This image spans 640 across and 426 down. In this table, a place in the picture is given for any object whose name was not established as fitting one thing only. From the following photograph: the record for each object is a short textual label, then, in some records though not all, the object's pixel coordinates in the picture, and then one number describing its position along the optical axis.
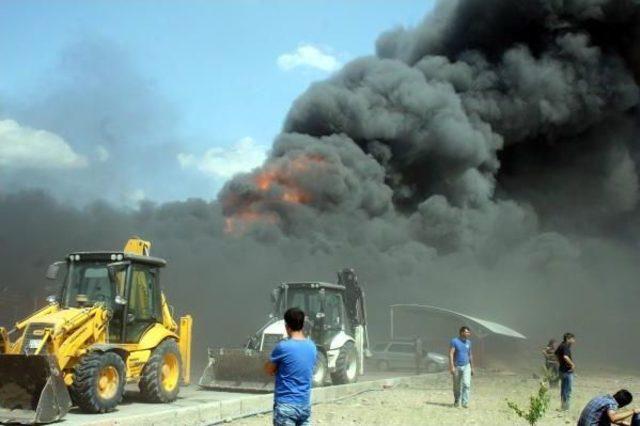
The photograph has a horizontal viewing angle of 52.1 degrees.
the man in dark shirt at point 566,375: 11.63
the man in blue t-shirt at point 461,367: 11.71
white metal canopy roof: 28.61
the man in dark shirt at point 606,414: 6.12
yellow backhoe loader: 8.17
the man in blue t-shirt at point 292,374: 4.82
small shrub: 7.84
